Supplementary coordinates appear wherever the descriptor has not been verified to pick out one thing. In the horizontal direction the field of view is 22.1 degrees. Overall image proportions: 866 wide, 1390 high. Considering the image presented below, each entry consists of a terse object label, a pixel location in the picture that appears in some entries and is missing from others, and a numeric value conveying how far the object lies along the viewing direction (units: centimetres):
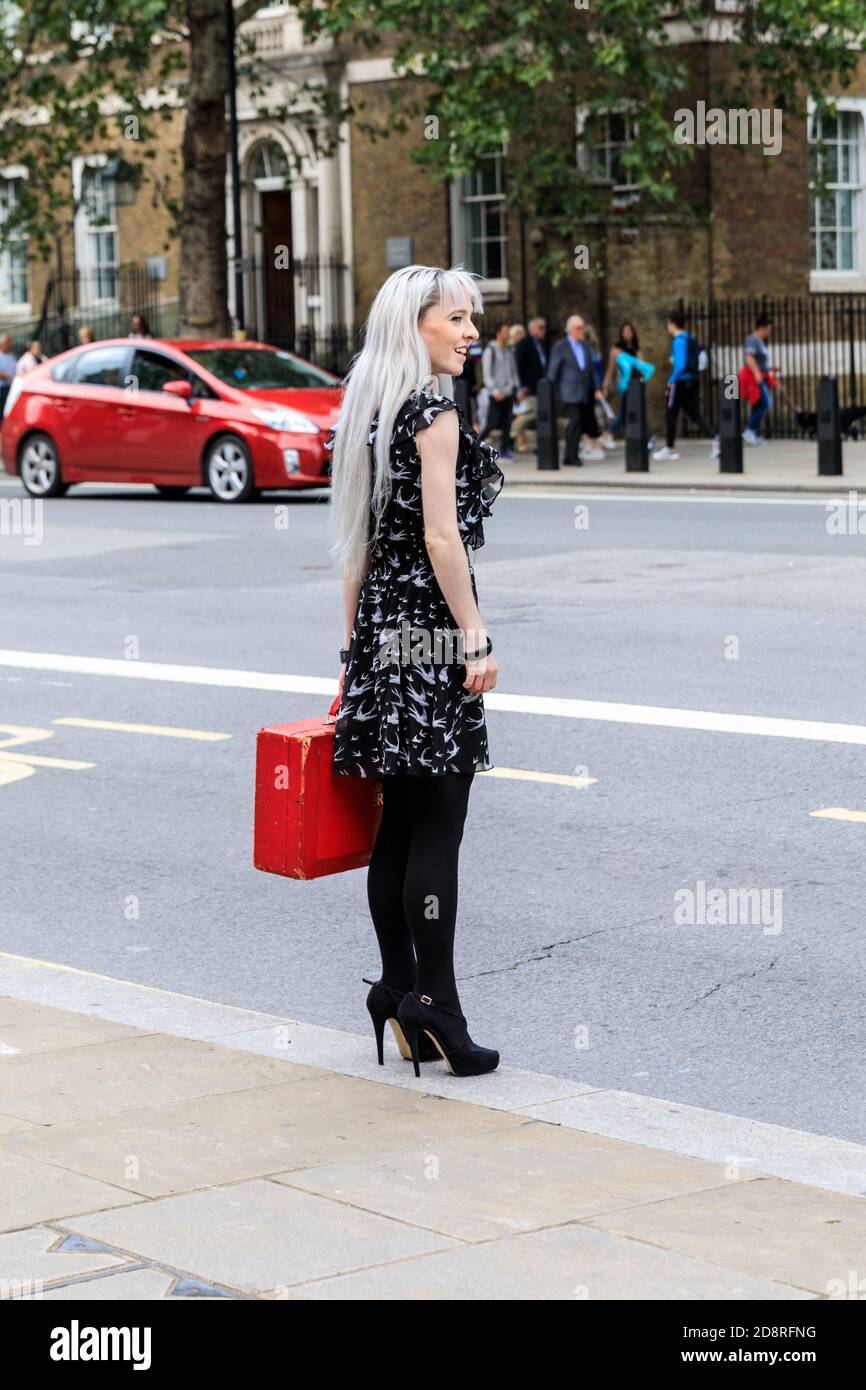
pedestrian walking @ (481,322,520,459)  2705
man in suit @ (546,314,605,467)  2531
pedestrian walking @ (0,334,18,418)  3231
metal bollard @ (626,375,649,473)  2409
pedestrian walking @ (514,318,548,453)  2752
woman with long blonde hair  508
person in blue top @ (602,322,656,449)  2608
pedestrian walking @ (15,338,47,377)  3015
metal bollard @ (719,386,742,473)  2306
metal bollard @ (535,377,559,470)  2488
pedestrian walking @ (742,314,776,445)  2732
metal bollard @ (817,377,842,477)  2144
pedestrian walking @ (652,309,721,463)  2628
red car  2139
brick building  3030
